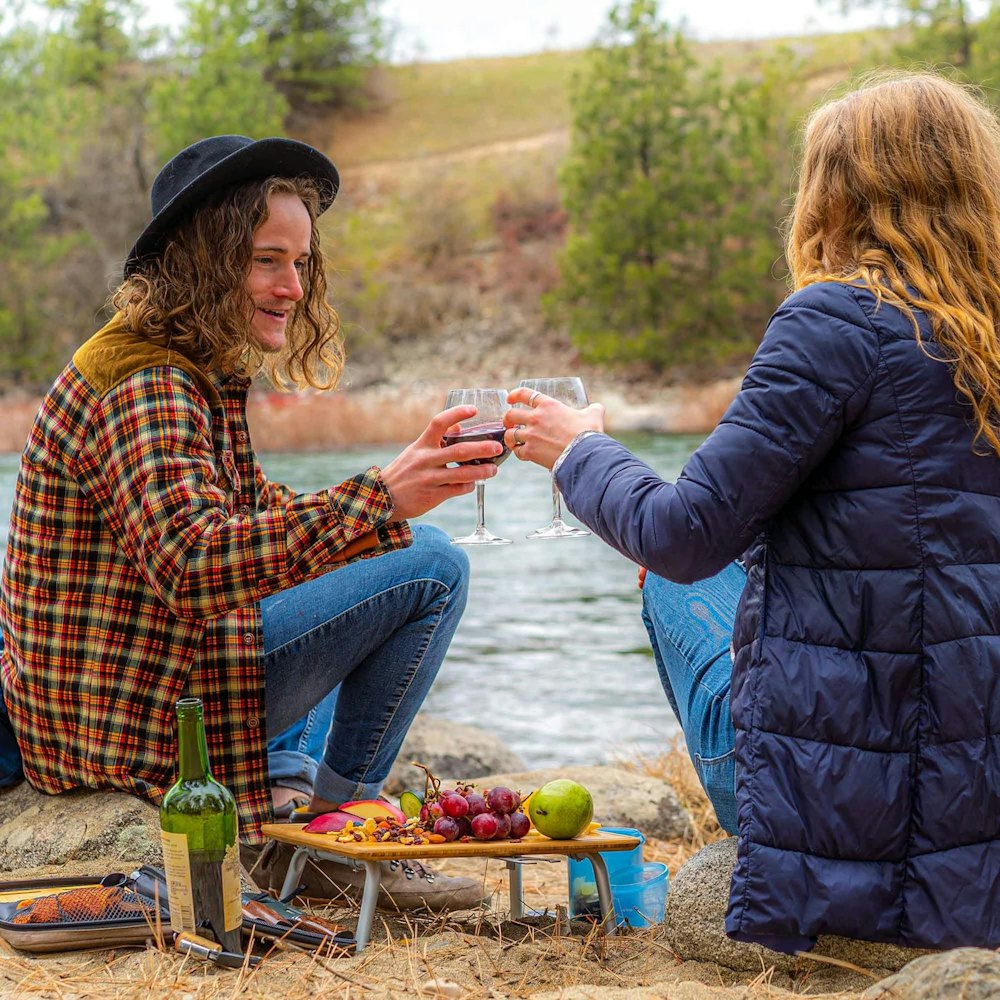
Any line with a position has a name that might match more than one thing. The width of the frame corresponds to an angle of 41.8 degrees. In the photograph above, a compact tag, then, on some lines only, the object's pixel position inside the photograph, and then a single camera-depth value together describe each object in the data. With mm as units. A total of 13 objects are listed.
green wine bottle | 2182
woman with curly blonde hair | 1848
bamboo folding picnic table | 2311
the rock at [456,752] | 4750
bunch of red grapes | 2373
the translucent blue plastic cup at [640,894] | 2596
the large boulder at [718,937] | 2033
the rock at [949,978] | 1614
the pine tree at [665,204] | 30969
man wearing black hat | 2389
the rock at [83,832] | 2680
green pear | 2381
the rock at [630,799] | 3926
